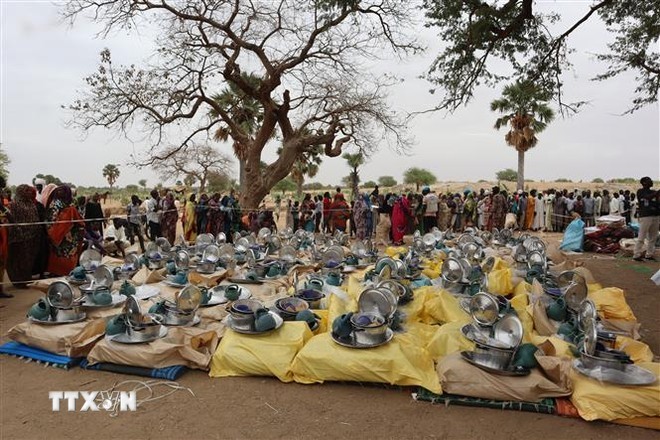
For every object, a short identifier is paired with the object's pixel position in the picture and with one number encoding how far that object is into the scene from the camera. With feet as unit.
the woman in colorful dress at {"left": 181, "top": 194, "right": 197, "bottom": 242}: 36.94
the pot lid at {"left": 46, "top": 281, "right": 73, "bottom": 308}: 14.10
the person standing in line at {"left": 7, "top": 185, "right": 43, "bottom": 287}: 21.30
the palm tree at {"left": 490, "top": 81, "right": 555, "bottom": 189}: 63.98
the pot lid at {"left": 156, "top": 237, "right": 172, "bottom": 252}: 23.92
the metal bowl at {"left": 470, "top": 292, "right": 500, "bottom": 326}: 12.86
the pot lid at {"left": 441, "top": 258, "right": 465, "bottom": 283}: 18.12
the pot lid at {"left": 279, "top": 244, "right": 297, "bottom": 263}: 24.03
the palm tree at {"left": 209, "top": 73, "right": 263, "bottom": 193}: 48.62
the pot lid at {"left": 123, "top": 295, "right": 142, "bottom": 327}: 12.58
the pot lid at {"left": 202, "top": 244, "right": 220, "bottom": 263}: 22.31
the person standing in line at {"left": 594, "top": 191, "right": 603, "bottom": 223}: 50.60
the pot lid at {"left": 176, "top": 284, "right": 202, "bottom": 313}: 14.16
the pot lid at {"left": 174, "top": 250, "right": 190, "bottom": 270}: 21.82
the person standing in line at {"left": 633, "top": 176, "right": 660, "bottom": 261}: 28.50
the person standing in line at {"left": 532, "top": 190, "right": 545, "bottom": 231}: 51.52
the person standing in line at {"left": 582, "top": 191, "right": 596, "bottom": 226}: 50.16
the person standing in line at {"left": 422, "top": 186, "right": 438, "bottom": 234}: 42.47
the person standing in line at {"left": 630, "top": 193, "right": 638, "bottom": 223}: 49.30
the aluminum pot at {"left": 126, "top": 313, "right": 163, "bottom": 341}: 12.48
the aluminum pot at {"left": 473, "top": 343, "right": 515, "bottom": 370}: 10.92
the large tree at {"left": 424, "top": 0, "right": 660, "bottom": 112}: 22.65
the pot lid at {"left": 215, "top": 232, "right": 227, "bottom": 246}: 28.28
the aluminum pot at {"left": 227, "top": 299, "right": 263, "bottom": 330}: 13.13
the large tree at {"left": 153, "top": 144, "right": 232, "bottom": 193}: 71.56
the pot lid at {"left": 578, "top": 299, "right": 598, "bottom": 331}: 11.90
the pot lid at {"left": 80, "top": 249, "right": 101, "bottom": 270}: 20.07
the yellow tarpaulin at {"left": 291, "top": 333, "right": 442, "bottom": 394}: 11.30
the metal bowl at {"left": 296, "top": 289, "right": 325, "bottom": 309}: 16.11
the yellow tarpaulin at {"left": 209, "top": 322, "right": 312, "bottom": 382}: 11.99
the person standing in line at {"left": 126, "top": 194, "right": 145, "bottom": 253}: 33.83
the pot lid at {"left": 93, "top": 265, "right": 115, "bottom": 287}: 17.38
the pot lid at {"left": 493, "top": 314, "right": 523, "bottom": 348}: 11.43
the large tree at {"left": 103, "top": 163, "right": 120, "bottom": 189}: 140.97
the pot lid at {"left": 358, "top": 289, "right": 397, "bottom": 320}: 13.51
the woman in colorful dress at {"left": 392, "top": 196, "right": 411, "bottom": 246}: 40.93
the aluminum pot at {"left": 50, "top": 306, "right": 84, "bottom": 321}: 14.02
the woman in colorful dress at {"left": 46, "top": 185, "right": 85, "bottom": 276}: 23.07
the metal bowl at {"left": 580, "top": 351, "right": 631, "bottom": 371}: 10.52
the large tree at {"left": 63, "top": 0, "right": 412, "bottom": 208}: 39.11
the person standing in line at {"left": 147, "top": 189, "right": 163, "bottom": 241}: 34.81
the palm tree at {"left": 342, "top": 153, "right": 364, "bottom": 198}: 66.59
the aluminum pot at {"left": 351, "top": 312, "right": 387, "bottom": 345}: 11.93
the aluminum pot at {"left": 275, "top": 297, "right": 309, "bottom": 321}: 14.12
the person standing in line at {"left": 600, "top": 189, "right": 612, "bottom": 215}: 51.67
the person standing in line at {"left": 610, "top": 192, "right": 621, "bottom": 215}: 51.21
